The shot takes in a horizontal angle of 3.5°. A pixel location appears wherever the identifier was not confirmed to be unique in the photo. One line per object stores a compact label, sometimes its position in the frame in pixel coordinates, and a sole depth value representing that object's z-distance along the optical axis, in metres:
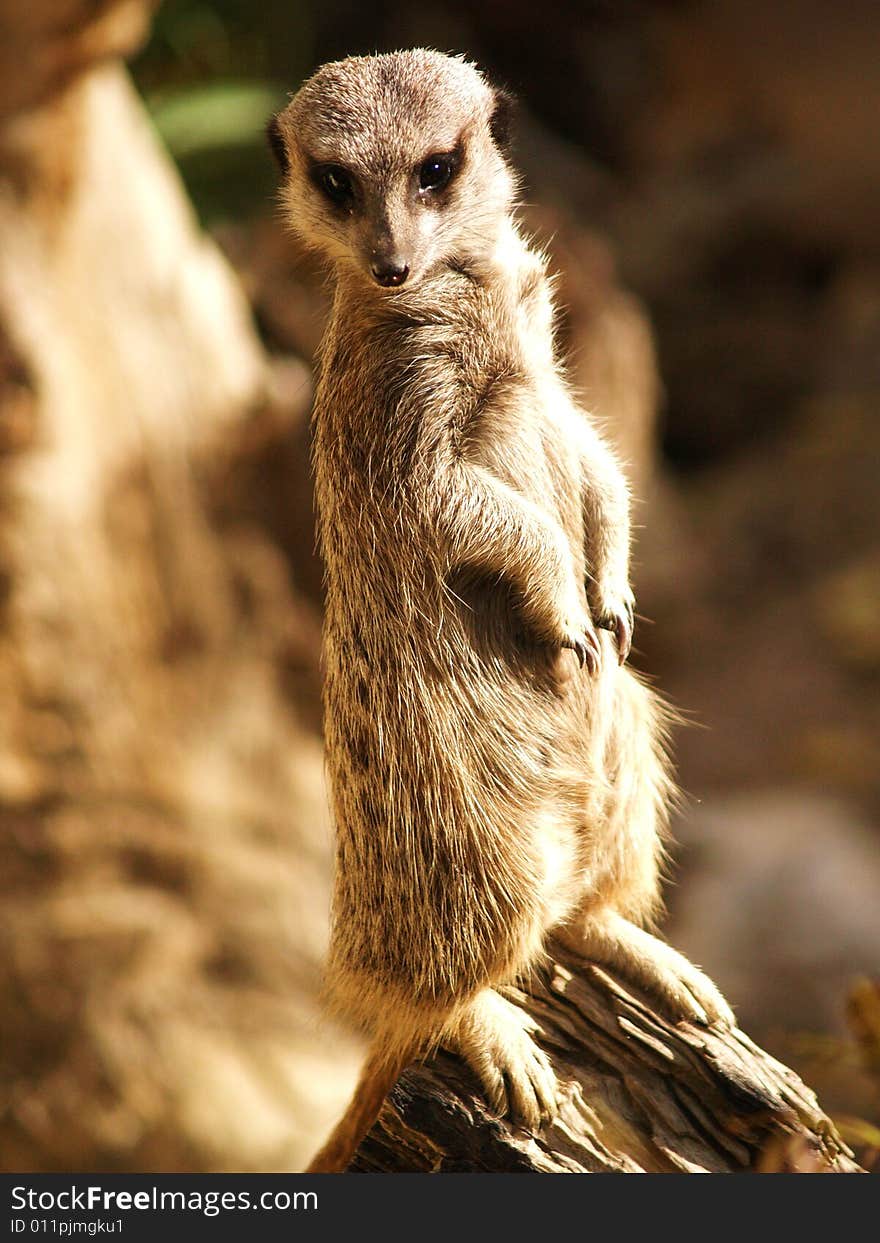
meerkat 3.73
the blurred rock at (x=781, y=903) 6.93
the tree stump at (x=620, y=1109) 3.79
